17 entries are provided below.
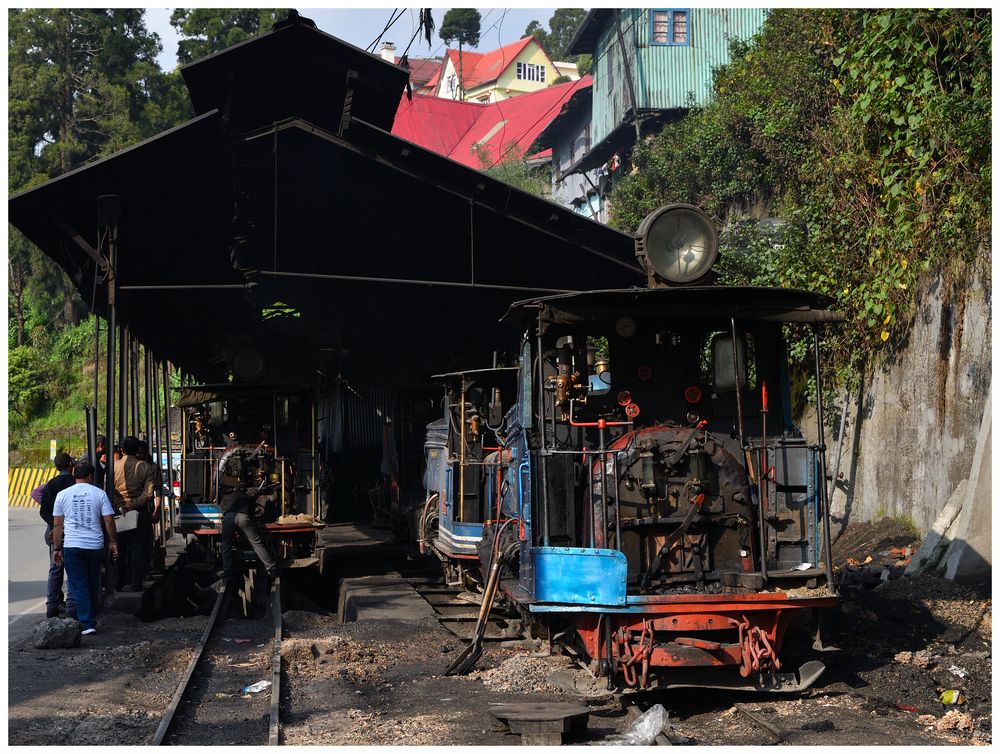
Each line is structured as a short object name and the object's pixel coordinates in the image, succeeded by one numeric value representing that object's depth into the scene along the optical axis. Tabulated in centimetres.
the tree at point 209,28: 4359
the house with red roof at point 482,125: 4780
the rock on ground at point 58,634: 1044
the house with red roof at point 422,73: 7606
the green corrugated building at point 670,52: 3025
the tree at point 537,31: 8874
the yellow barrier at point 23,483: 3709
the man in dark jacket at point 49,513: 1157
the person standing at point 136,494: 1395
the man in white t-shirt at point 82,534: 1104
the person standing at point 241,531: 1443
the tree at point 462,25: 6952
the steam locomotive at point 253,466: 1533
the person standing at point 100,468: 1294
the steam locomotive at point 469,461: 1202
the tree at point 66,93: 4109
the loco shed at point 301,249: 1427
